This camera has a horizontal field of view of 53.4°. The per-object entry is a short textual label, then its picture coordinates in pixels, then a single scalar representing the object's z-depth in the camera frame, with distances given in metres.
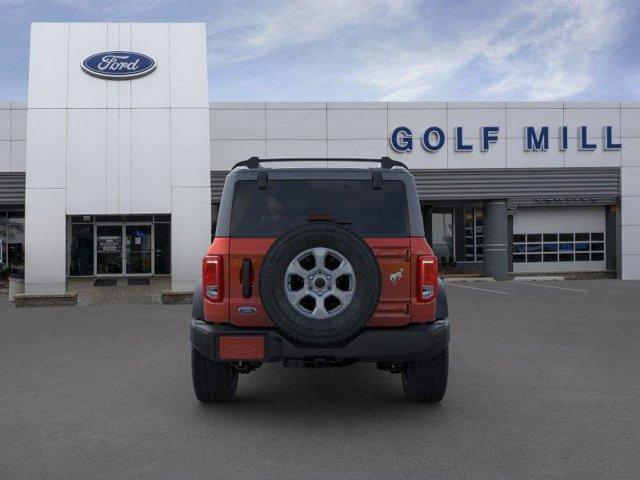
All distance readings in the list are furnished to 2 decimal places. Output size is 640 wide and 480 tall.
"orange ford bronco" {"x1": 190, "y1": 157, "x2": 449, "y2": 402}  4.66
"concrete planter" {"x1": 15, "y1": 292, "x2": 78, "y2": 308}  14.97
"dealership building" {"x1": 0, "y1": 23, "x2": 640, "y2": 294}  16.86
